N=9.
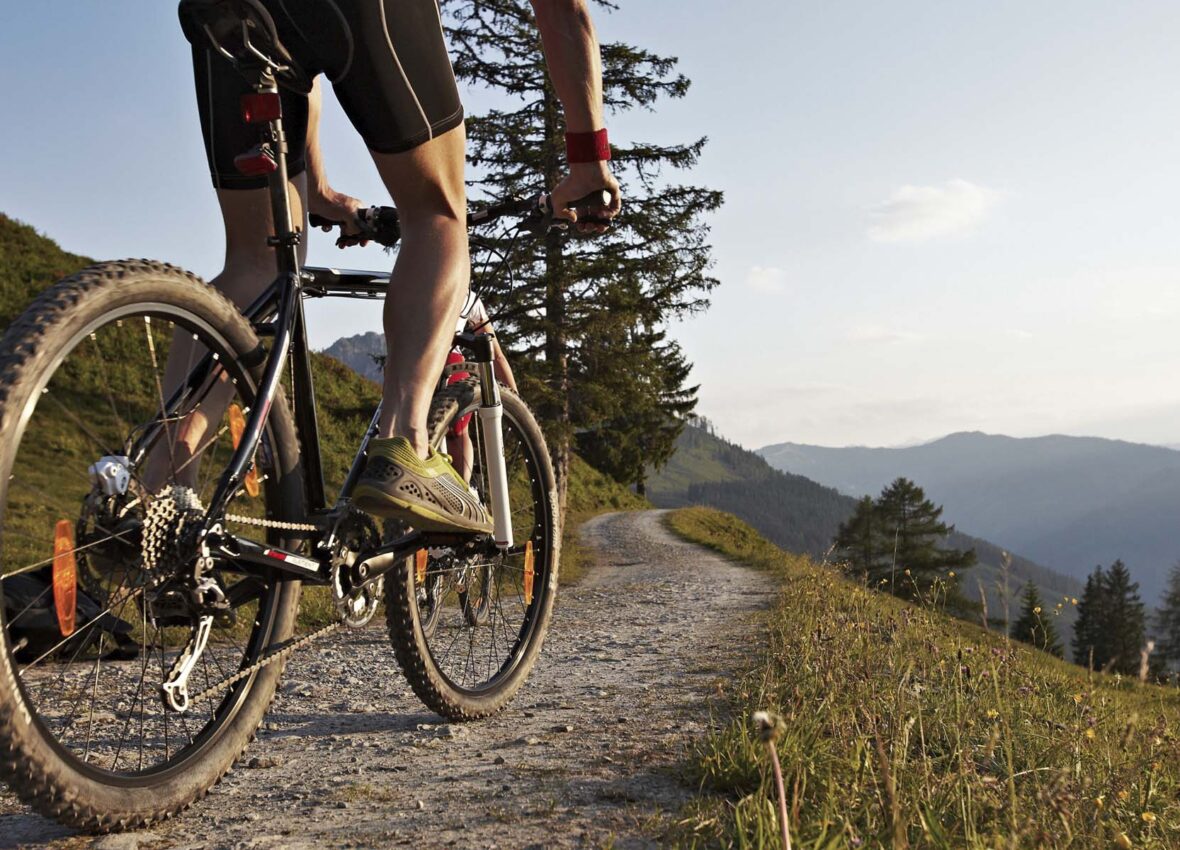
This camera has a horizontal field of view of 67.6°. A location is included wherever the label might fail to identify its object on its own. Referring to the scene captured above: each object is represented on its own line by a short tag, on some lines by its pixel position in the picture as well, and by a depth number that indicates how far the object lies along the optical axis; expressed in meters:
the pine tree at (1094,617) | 60.97
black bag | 1.89
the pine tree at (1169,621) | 77.75
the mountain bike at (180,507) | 1.72
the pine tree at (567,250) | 18.14
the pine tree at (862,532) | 55.28
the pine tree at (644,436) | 37.68
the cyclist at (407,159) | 2.21
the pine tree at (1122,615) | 62.69
